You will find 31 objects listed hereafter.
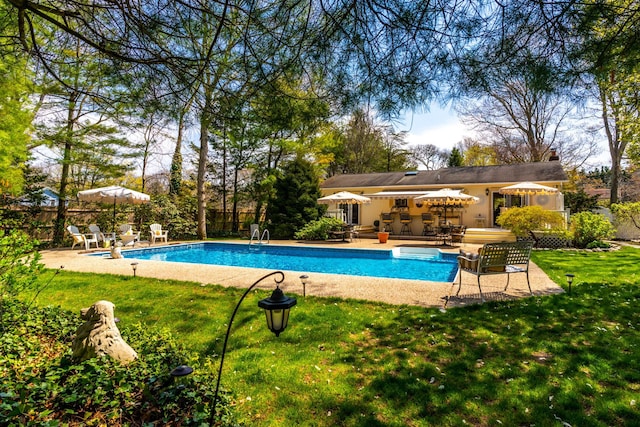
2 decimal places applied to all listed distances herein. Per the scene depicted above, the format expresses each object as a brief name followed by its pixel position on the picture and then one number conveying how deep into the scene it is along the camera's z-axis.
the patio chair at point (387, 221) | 23.62
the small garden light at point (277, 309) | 2.52
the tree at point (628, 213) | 18.36
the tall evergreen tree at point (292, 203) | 22.16
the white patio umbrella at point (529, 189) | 17.77
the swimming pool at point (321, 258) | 12.43
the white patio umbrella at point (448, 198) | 17.69
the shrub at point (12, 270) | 3.72
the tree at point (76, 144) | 14.10
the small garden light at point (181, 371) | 2.41
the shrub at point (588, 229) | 14.80
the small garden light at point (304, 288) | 7.07
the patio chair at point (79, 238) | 15.28
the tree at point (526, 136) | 29.39
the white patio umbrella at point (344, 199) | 20.25
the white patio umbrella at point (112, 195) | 16.09
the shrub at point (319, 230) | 20.73
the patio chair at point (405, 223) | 23.08
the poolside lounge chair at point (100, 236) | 15.96
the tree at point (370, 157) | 36.12
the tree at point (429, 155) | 41.09
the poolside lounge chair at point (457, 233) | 18.17
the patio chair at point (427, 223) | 21.91
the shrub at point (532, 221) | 14.98
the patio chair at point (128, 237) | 16.50
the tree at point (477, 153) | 36.31
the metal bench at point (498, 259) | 6.90
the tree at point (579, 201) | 25.66
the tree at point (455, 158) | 35.62
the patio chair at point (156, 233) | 18.22
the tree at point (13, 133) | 11.27
